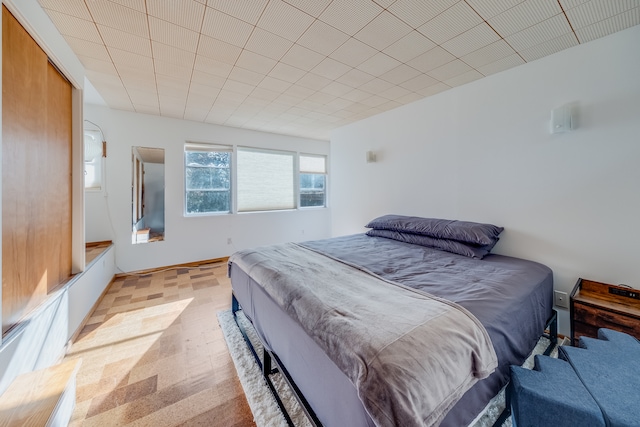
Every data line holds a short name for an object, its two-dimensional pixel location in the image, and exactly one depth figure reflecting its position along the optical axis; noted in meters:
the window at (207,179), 4.32
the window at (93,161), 3.38
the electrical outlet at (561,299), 2.16
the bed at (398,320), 0.89
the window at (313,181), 5.70
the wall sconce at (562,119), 2.07
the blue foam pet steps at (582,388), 0.96
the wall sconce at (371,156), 3.92
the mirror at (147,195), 3.92
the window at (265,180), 4.85
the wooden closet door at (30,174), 1.36
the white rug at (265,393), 1.37
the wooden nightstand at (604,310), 1.60
